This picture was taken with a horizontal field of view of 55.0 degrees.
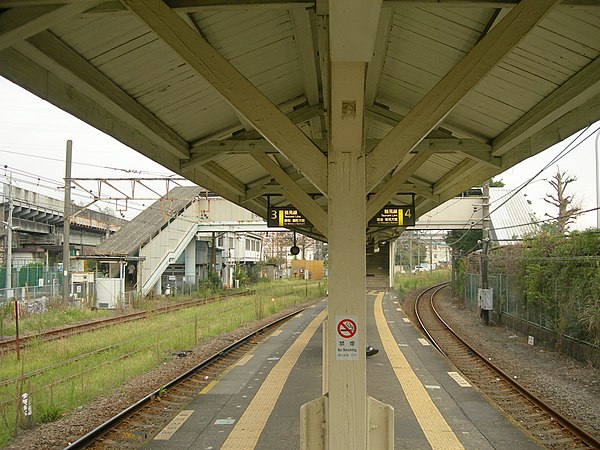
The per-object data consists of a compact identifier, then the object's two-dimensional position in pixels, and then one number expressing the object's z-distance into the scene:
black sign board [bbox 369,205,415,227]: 12.07
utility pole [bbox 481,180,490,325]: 20.17
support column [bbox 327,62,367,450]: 4.36
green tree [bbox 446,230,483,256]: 45.94
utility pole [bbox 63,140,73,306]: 22.33
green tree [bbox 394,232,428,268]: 98.91
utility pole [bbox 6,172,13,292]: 25.44
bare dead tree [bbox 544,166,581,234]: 37.81
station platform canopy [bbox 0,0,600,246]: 3.80
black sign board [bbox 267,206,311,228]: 11.92
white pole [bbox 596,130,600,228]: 20.06
